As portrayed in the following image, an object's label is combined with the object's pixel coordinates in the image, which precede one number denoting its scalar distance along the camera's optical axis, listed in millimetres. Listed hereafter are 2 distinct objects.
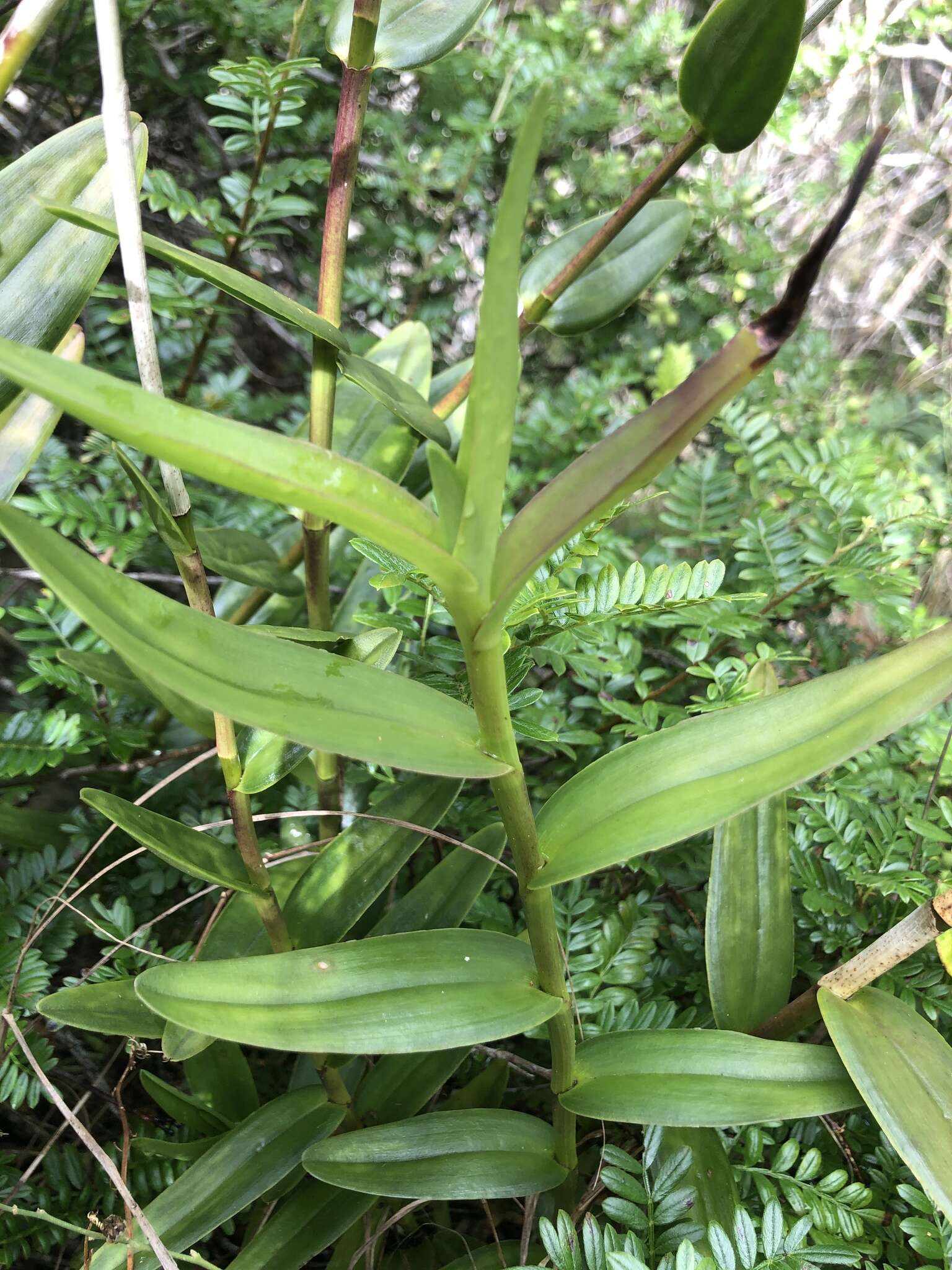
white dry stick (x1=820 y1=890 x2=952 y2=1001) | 396
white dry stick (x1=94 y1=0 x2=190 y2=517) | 352
